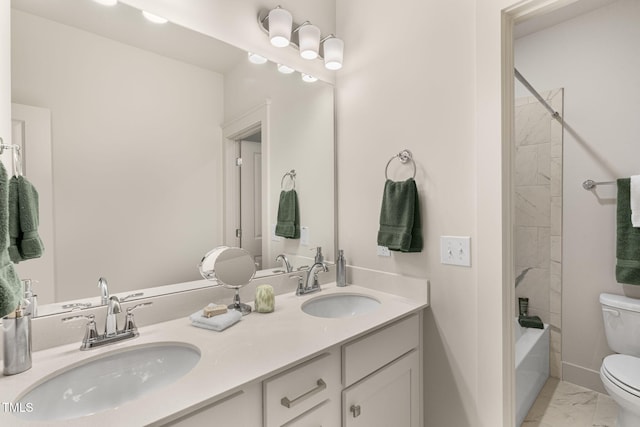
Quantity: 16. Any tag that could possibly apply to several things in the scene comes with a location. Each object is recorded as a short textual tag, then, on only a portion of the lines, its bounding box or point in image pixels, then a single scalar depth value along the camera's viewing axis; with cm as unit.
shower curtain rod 201
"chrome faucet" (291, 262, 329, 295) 160
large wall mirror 101
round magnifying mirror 131
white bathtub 188
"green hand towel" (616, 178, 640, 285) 190
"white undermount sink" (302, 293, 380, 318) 153
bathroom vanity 74
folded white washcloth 112
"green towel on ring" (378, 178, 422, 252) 142
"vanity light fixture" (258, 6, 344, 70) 147
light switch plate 131
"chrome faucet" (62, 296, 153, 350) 98
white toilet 155
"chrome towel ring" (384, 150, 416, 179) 149
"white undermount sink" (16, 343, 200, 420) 80
